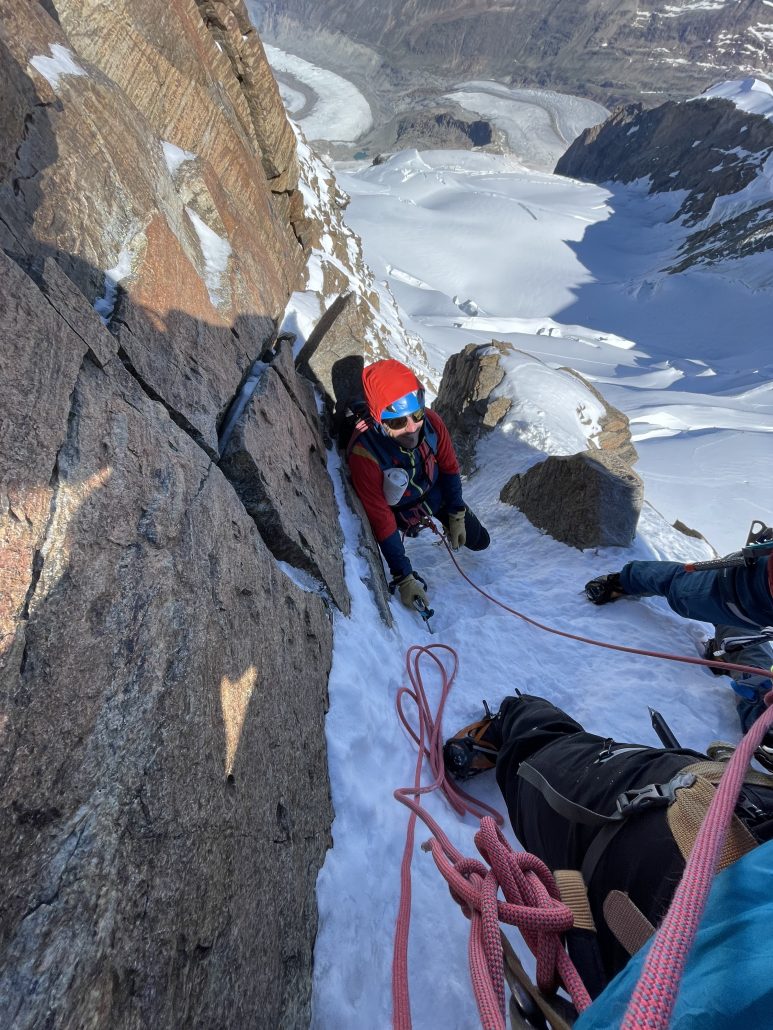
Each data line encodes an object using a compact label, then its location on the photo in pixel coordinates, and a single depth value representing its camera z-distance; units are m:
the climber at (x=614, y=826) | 1.19
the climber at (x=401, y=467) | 3.50
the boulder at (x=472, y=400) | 6.93
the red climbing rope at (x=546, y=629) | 2.25
